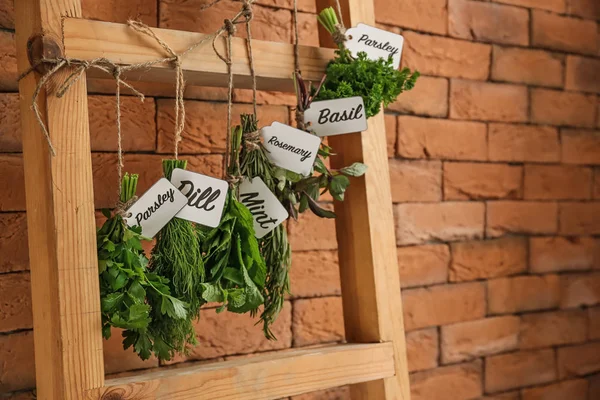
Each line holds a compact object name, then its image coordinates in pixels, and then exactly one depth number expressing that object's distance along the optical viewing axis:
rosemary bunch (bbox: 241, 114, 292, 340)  1.05
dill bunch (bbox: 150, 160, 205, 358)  0.96
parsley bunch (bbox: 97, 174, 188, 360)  0.91
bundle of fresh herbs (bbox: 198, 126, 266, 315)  0.99
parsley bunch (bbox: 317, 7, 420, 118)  1.09
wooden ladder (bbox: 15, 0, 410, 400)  0.88
